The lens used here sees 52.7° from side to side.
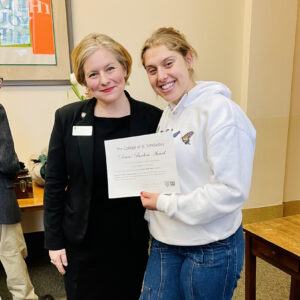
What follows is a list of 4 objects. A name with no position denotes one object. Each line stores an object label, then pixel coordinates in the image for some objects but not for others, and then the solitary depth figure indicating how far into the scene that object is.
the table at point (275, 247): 1.44
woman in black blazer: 1.17
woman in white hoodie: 0.95
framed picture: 2.46
